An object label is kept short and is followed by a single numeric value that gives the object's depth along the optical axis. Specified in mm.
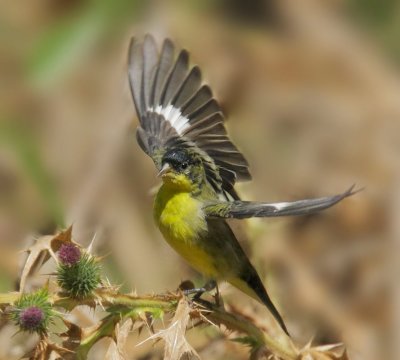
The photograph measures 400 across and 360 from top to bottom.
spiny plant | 5695
